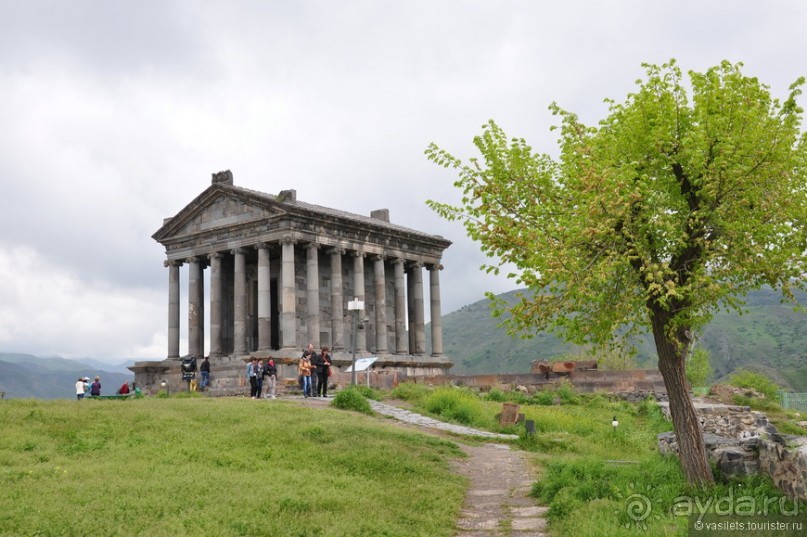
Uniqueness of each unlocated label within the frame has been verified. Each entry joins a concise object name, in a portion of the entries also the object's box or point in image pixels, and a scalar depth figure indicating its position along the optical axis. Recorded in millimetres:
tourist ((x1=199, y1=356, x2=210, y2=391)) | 32875
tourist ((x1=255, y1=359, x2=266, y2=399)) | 26906
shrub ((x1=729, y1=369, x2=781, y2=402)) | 35125
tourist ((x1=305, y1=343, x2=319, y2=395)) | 27125
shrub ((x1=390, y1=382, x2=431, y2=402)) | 26781
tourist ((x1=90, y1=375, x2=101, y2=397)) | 29125
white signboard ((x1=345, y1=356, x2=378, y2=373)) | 29344
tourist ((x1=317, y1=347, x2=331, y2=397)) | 27219
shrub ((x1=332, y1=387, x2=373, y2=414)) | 22978
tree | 10844
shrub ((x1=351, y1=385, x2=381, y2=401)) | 26016
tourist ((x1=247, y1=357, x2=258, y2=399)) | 26922
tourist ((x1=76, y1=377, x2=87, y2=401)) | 28641
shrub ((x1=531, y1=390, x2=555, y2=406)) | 26828
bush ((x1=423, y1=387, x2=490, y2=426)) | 22802
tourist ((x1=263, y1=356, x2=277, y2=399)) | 27047
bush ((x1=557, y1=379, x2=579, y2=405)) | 27156
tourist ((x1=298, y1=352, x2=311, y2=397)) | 26688
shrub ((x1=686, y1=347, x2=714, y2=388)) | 47253
